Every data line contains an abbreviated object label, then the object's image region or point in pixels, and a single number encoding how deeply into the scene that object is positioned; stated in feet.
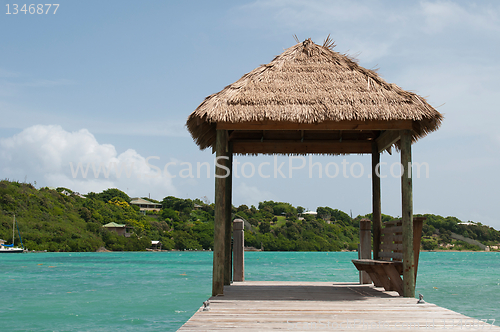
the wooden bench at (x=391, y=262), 20.90
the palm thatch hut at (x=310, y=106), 19.72
